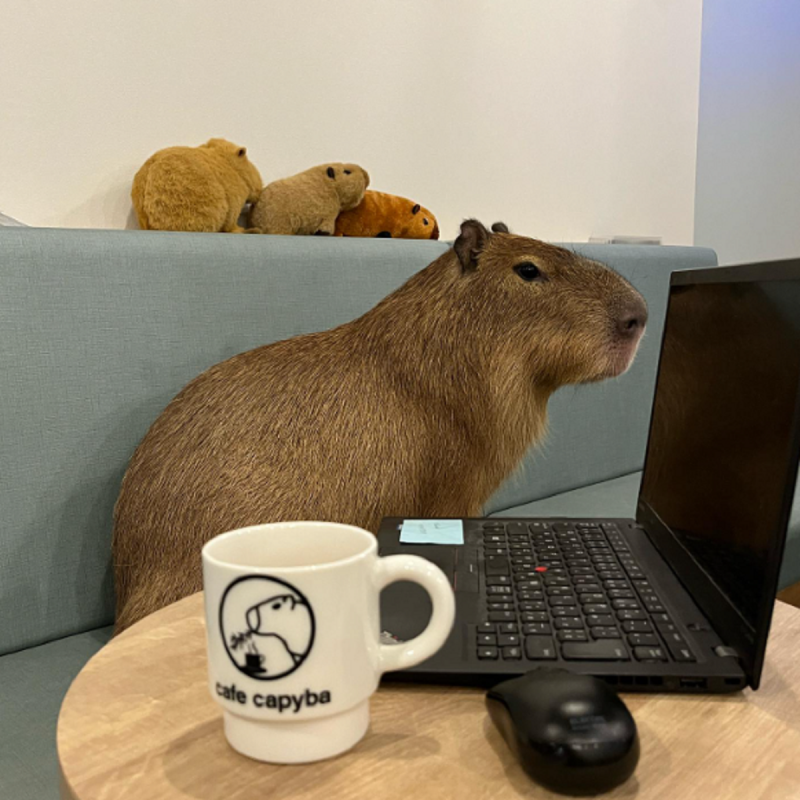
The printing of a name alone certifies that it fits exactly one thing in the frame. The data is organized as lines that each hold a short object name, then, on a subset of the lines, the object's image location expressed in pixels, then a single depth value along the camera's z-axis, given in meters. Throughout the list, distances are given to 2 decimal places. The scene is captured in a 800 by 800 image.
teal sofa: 0.97
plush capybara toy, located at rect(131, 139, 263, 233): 1.25
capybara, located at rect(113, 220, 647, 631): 0.85
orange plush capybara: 1.57
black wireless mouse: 0.39
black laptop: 0.49
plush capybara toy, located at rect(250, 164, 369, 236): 1.45
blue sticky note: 0.77
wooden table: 0.41
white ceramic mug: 0.39
